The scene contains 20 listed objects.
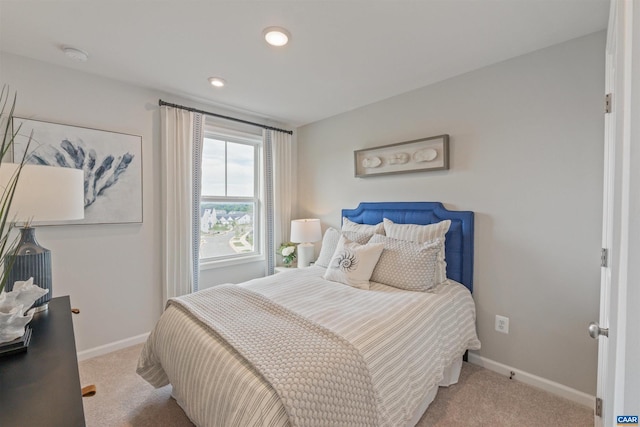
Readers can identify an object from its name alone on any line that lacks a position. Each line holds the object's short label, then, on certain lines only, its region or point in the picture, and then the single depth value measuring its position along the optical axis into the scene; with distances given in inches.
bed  43.9
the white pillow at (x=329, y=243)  108.7
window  127.6
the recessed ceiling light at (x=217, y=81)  98.5
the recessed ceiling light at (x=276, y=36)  70.7
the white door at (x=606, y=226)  49.9
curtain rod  108.5
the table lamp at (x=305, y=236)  130.1
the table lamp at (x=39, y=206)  50.9
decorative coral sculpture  42.1
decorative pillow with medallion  89.0
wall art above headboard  99.2
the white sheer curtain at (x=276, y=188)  142.4
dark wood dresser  29.9
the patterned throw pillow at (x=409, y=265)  83.6
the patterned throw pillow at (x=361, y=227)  108.0
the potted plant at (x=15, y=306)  42.1
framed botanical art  85.7
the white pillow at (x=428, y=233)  90.0
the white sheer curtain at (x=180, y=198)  109.7
